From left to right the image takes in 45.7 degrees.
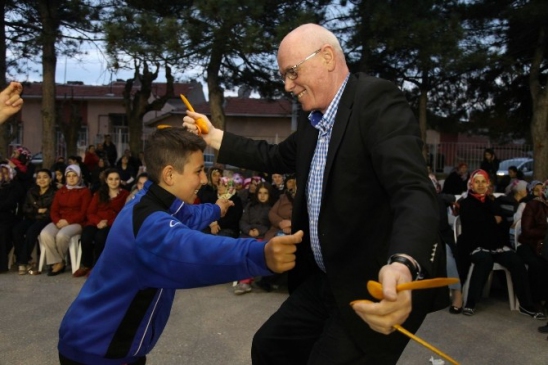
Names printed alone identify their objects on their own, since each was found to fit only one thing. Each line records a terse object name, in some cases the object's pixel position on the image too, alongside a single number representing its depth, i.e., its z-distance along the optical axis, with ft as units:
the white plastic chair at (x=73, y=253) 29.37
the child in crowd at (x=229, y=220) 28.25
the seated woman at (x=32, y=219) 29.55
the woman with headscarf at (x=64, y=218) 29.04
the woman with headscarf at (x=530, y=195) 25.57
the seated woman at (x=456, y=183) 41.37
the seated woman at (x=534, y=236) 22.89
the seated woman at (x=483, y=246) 22.91
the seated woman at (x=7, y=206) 29.76
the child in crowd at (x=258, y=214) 27.73
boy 7.52
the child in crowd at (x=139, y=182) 28.89
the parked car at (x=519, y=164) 65.26
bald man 7.71
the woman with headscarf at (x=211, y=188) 31.07
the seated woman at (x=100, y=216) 28.74
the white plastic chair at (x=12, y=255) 29.99
